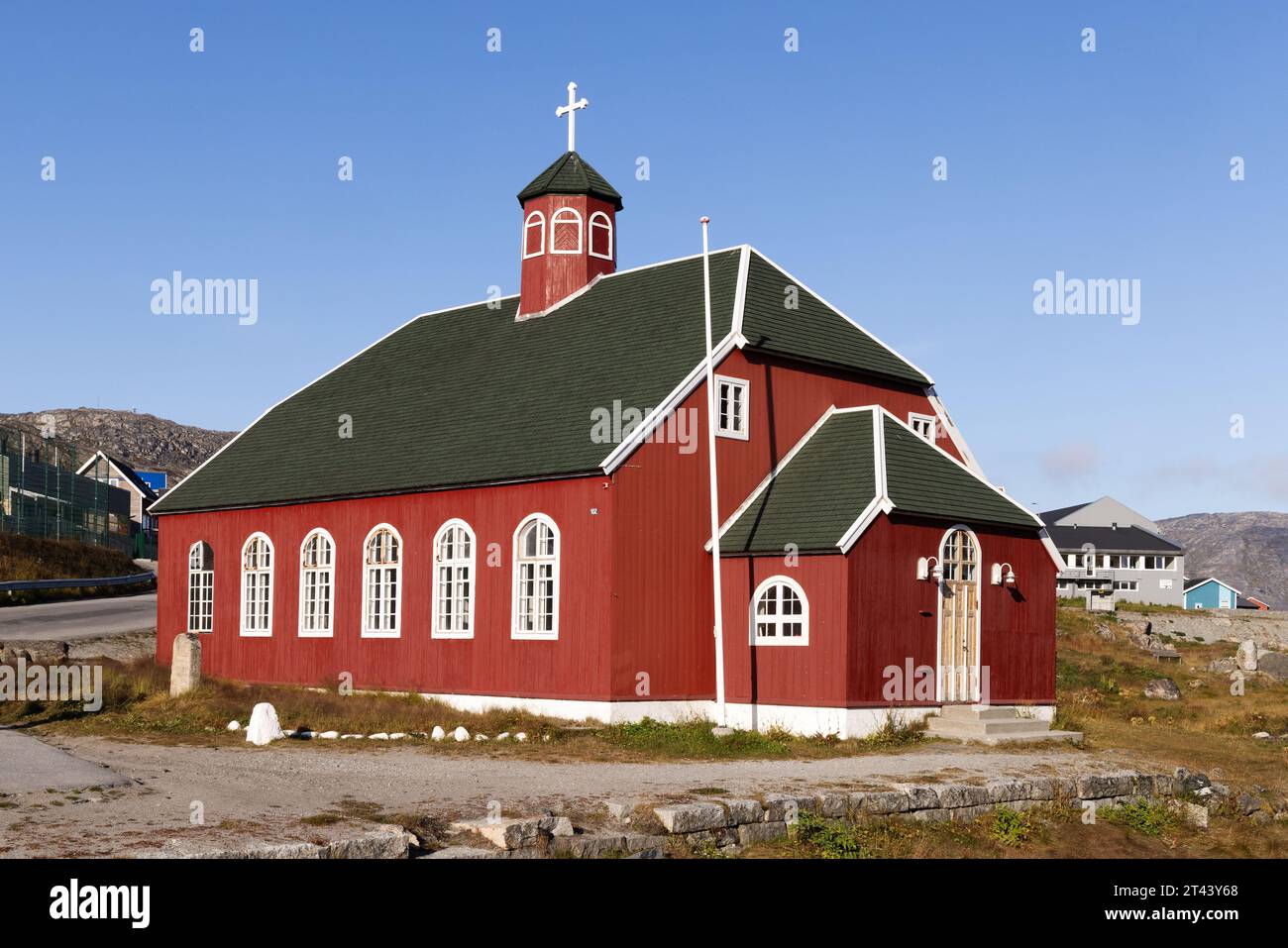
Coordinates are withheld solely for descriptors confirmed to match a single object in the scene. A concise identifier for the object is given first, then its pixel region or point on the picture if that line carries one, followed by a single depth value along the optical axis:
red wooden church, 24.97
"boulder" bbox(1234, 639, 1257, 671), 50.53
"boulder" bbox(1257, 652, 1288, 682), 48.88
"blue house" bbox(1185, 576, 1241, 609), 123.44
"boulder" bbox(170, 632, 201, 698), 26.06
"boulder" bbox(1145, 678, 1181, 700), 36.31
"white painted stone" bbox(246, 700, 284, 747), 21.39
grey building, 106.12
